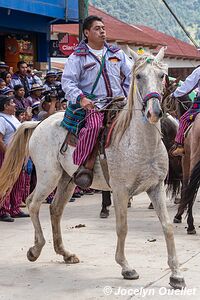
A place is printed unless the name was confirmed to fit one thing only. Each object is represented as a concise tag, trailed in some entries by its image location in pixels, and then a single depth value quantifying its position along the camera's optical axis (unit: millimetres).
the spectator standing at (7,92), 10352
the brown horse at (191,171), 7922
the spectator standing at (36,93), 12750
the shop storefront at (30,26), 15891
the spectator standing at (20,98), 11820
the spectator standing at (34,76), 13820
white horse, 5828
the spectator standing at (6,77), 12596
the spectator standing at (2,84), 11417
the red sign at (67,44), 17781
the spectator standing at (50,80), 13625
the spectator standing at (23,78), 13045
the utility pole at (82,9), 14750
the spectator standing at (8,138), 9828
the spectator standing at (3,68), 12930
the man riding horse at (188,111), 9141
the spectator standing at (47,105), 11805
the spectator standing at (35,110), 12188
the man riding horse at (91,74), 6719
